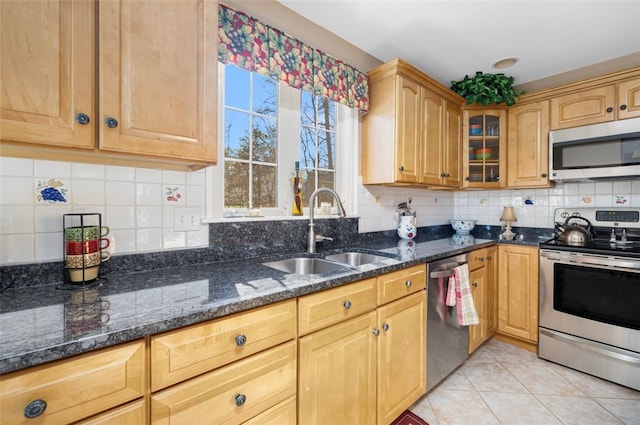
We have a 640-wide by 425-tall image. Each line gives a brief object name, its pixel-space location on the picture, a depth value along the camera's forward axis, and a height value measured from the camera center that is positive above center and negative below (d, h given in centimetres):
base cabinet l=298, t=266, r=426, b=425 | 115 -70
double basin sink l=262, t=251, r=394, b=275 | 159 -31
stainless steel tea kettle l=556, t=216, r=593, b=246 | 225 -20
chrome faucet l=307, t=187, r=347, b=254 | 177 -14
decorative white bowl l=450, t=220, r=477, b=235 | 300 -17
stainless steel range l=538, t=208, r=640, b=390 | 190 -62
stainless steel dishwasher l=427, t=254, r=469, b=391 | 178 -77
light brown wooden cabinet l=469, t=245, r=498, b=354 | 222 -68
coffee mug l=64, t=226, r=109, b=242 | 104 -9
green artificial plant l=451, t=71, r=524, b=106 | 261 +111
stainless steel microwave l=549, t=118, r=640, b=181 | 212 +46
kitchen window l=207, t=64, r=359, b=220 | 168 +44
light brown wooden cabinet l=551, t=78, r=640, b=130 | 216 +85
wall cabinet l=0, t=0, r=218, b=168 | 79 +41
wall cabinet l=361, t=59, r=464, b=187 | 209 +63
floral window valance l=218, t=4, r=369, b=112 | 142 +87
